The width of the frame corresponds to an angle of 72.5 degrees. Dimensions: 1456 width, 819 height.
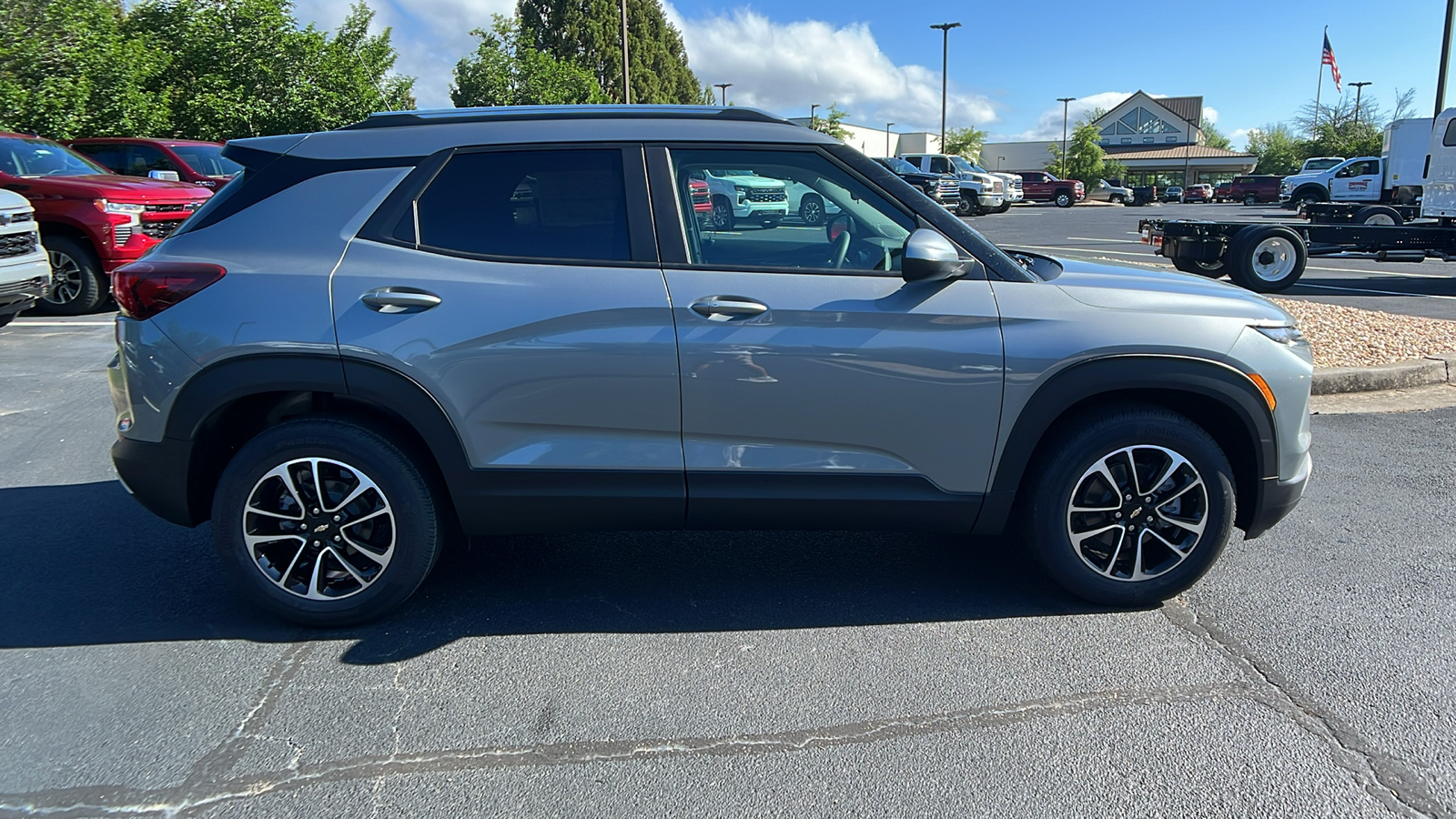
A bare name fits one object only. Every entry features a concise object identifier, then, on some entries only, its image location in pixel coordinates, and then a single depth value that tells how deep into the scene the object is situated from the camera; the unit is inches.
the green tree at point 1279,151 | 2851.9
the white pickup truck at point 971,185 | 1421.0
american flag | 1865.2
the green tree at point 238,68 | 804.6
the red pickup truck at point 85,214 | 393.7
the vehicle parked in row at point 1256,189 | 2167.8
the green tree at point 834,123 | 2429.9
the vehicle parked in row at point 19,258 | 338.6
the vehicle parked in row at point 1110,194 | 2191.2
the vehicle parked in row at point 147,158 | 521.7
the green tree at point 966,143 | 3187.7
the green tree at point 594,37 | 1813.5
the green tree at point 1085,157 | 2842.0
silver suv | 129.3
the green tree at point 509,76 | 1316.4
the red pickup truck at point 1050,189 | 1927.9
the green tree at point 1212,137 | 3752.5
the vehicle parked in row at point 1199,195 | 2353.6
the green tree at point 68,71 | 640.4
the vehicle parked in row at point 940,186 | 1232.2
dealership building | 3253.0
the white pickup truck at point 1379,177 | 679.1
